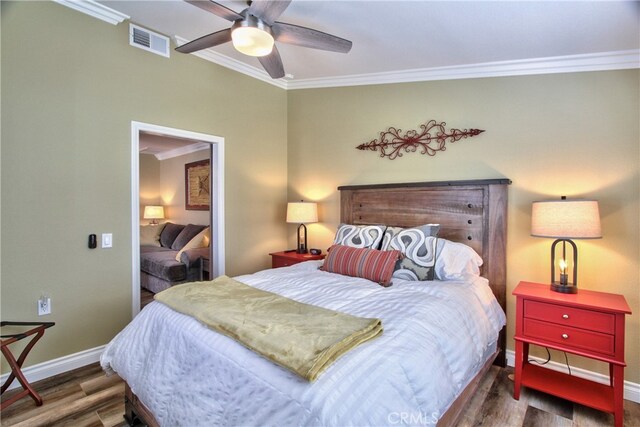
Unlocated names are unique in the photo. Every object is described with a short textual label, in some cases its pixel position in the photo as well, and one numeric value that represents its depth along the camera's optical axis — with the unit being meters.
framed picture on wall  5.68
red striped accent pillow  2.38
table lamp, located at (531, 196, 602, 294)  2.09
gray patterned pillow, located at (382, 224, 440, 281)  2.45
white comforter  1.12
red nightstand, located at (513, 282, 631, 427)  1.93
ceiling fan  1.80
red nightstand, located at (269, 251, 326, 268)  3.48
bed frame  2.70
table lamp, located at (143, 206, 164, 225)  6.46
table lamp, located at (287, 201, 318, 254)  3.56
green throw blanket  1.20
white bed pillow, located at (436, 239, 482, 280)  2.47
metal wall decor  2.99
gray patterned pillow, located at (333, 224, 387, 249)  2.75
